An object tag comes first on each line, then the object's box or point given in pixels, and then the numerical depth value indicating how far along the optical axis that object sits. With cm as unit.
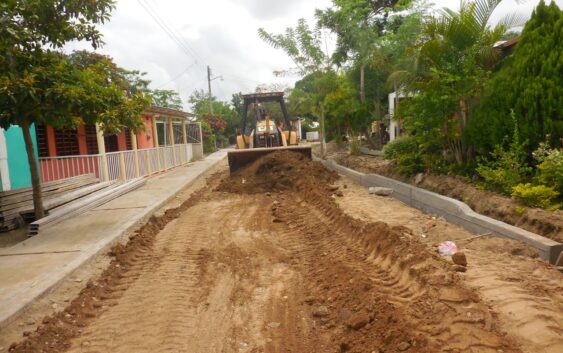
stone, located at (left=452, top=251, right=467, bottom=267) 403
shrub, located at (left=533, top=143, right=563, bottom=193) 524
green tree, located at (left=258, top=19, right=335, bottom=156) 1659
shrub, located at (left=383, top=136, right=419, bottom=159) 971
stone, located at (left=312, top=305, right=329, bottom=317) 375
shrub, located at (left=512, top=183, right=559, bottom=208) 510
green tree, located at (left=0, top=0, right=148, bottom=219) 628
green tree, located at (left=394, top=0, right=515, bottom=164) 743
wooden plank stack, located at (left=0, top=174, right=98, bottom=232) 807
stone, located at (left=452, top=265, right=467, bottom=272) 391
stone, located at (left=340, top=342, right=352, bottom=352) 311
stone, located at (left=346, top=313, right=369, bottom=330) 332
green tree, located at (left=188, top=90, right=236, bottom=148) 3600
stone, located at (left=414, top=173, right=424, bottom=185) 832
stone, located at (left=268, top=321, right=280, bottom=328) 361
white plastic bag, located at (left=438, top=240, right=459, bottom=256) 453
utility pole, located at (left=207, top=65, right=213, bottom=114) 4658
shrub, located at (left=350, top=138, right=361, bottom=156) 1614
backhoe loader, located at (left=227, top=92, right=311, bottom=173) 1516
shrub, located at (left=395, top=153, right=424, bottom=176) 892
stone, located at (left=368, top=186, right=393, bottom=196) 877
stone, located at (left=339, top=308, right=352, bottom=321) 357
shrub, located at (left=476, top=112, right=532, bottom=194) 596
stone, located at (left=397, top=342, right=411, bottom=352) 282
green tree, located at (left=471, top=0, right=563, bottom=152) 579
